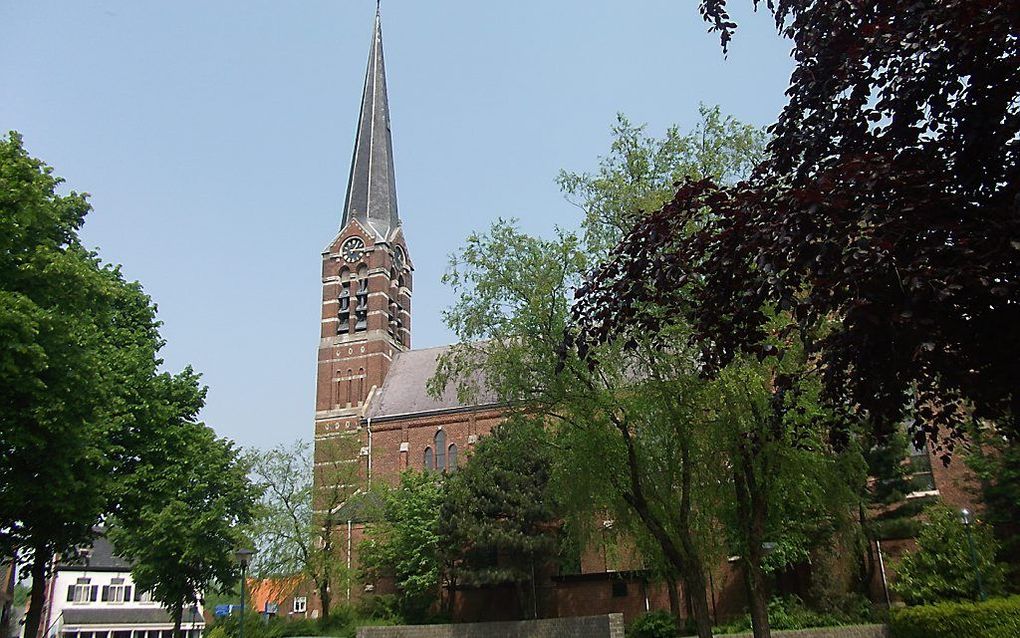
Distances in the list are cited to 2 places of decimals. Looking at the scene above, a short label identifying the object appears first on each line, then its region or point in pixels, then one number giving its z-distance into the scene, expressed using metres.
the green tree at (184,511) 24.08
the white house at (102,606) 57.16
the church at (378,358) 46.47
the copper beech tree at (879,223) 5.32
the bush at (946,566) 22.38
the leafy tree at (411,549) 36.53
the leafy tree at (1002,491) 25.80
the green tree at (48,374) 15.25
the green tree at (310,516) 35.41
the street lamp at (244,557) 23.39
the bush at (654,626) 27.89
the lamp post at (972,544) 20.30
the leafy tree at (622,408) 15.05
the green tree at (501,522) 33.44
